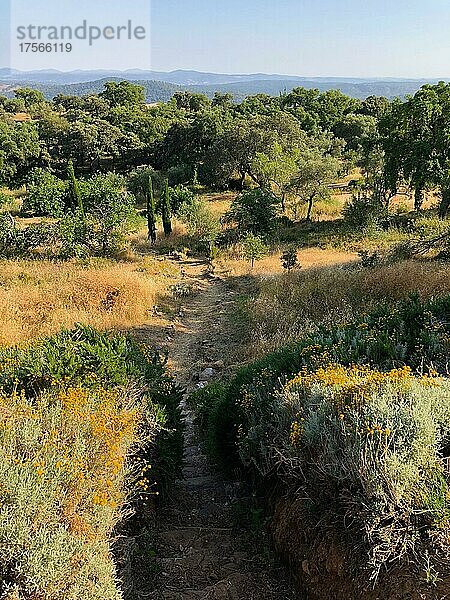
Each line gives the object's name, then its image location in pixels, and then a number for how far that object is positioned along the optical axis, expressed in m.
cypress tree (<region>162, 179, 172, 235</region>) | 23.08
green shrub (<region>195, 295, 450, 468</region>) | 4.83
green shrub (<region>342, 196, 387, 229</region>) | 21.51
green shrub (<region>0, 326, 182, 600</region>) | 2.52
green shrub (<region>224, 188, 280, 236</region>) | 21.80
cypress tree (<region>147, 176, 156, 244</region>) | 21.73
